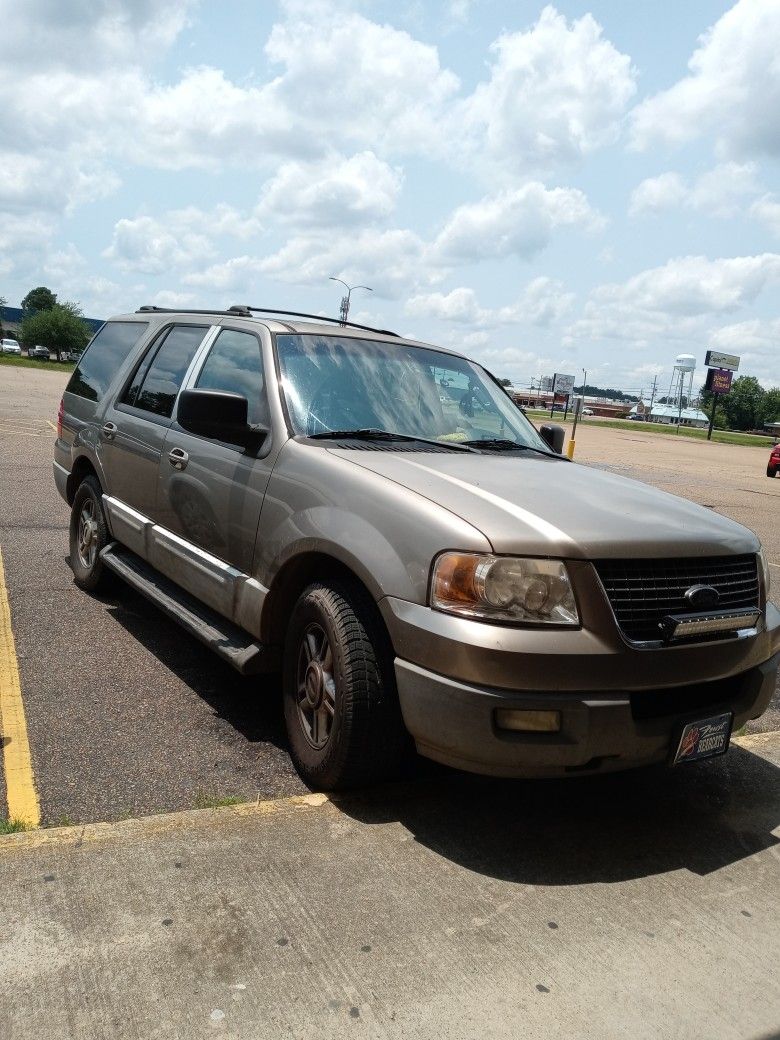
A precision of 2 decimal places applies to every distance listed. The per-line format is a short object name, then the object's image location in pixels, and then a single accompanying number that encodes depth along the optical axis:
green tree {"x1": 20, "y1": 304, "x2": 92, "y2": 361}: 115.88
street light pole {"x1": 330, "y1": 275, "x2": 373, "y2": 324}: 61.69
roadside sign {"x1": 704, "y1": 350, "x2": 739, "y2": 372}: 86.12
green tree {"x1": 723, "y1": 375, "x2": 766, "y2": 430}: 155.88
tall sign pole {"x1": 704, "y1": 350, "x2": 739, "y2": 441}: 78.62
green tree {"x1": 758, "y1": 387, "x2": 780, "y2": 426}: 156.50
